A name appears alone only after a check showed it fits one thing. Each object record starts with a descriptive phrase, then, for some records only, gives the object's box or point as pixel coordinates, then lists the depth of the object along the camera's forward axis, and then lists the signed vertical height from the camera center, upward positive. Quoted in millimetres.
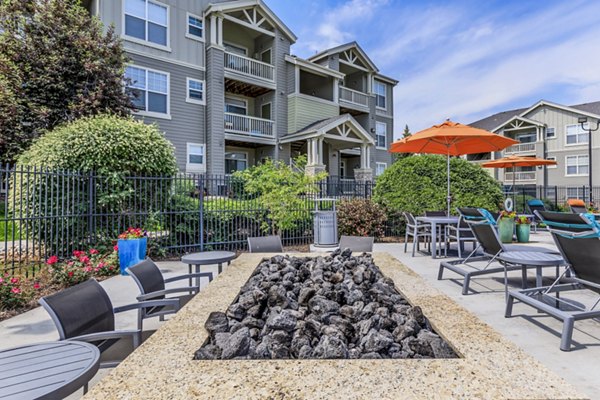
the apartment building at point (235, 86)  13344 +5659
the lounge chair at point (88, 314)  2004 -798
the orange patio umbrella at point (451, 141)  7230 +1452
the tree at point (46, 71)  9727 +3958
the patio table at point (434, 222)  7031 -471
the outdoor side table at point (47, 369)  1383 -813
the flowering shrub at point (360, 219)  9836 -574
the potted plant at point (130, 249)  6258 -949
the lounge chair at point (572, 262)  3055 -665
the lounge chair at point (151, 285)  2814 -826
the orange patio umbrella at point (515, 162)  12258 +1483
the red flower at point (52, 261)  5609 -1060
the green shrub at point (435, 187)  10539 +430
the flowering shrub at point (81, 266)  5484 -1233
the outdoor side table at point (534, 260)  4074 -758
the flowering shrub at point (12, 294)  4387 -1320
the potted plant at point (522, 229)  8836 -778
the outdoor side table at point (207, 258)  4191 -773
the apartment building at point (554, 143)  25719 +4745
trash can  7980 -666
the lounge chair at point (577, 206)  9463 -185
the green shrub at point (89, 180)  6633 +411
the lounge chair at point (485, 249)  4695 -764
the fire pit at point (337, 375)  1189 -707
